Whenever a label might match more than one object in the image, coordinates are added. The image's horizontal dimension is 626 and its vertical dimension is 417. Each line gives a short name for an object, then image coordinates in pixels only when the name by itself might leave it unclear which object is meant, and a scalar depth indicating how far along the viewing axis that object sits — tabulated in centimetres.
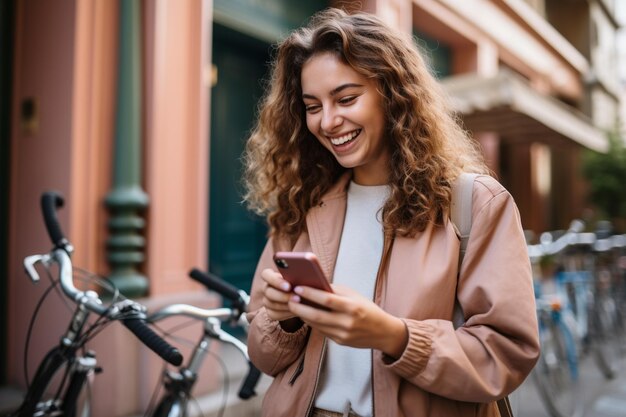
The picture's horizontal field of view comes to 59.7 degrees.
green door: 518
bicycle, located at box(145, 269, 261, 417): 219
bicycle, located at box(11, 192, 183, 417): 197
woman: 125
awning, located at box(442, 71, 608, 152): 559
